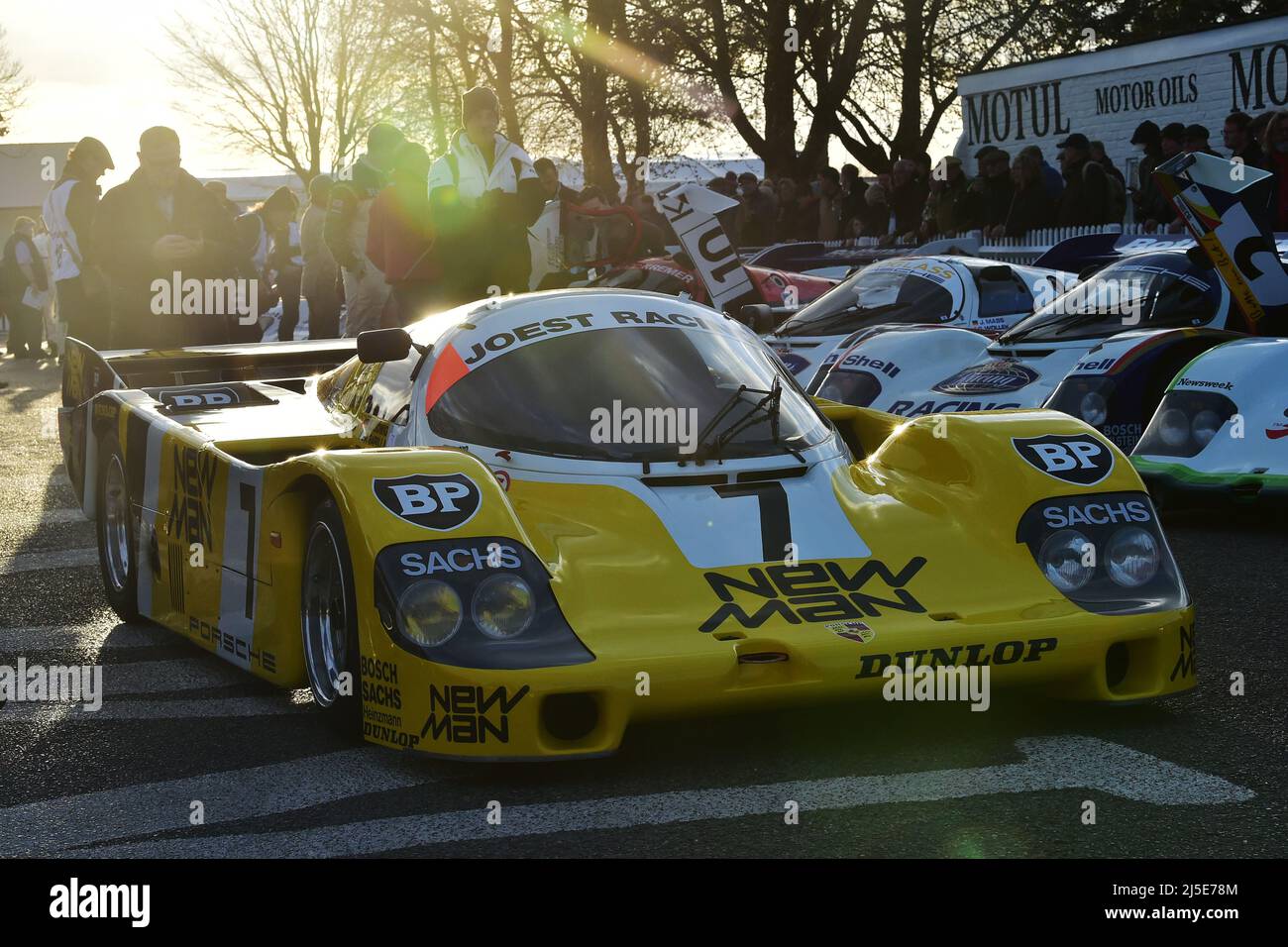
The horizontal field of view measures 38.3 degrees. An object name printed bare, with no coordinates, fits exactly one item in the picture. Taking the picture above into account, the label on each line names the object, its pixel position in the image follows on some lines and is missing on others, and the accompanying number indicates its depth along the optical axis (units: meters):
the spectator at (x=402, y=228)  9.85
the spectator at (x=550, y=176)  17.50
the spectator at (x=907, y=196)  20.55
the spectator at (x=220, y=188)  15.65
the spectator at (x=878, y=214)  20.77
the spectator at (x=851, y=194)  21.66
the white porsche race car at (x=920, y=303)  11.82
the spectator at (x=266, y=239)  15.95
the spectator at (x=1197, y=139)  14.77
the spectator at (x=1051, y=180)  16.81
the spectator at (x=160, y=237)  9.76
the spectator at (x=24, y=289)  24.12
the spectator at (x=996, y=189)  17.47
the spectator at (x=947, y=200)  18.48
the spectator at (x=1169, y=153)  14.73
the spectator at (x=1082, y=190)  16.16
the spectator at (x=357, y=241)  12.20
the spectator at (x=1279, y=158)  13.53
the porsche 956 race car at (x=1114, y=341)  8.82
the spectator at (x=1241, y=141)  14.00
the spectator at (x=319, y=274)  14.21
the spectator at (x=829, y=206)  21.89
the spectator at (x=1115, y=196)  16.28
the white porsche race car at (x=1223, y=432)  7.70
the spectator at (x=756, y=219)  23.19
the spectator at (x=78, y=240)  11.23
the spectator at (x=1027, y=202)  16.45
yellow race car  4.29
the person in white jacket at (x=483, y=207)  9.26
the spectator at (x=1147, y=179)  15.54
